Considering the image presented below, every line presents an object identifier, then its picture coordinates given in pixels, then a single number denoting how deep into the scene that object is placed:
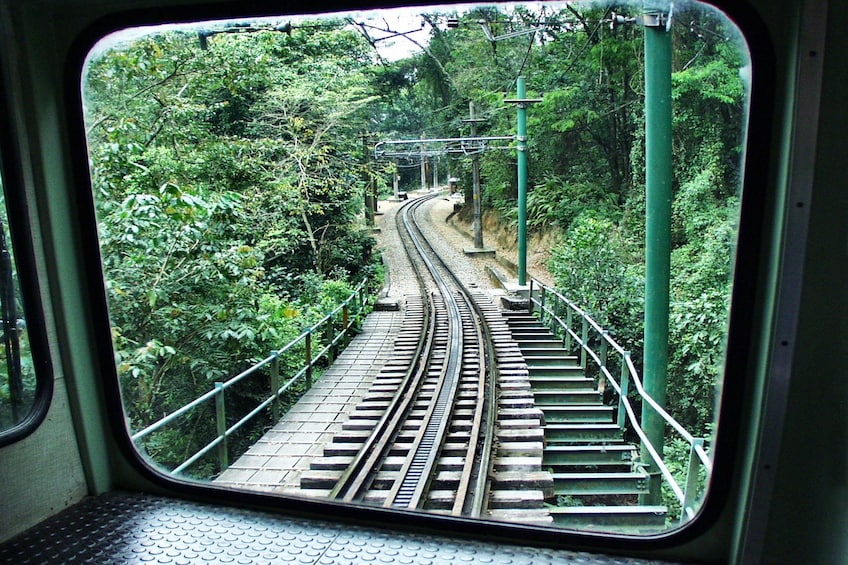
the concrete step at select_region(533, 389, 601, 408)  7.03
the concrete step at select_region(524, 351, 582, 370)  8.42
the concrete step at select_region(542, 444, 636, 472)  5.22
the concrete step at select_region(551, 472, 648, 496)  4.57
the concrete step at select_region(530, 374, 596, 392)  7.25
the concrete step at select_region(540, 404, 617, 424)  6.60
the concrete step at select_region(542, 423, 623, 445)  5.86
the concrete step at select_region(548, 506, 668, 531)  3.80
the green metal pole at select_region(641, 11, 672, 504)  4.44
